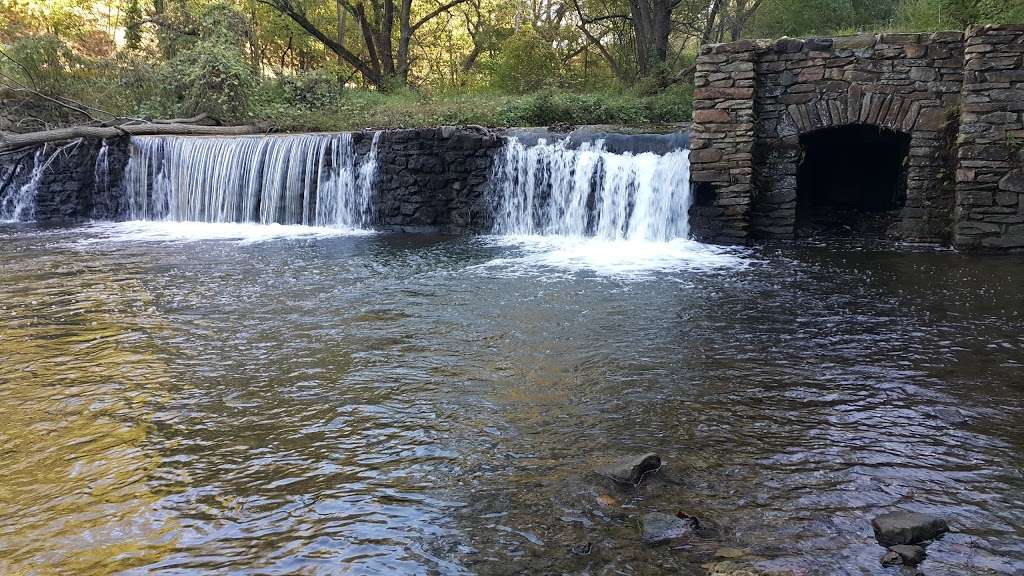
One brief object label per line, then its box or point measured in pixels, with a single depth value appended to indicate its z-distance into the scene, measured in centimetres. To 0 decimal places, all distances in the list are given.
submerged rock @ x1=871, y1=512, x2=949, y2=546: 285
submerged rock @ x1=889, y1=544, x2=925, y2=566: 272
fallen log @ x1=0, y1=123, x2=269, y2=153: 1500
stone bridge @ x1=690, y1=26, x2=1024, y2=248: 923
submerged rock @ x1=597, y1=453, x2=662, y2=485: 335
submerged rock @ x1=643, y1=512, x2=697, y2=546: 288
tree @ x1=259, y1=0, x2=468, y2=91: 2248
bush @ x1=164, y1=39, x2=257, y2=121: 1712
